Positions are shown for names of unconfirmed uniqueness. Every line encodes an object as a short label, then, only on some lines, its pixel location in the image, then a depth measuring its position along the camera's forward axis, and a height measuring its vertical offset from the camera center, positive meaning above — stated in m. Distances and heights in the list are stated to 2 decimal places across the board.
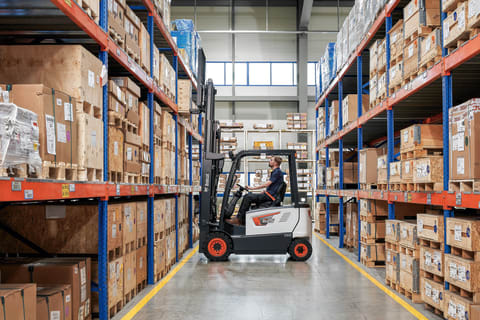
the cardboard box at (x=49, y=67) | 4.04 +0.97
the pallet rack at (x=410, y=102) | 4.90 +1.11
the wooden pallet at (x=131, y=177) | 5.61 -0.05
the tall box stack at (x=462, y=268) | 4.41 -0.99
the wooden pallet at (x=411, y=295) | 5.94 -1.69
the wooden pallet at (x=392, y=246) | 6.64 -1.14
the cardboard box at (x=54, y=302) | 3.67 -1.09
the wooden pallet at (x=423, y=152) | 5.91 +0.25
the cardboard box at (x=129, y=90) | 5.67 +1.09
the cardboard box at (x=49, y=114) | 3.32 +0.46
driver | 9.23 -0.45
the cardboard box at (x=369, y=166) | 8.46 +0.10
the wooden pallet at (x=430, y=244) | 5.34 -0.89
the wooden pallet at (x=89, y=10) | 4.08 +1.57
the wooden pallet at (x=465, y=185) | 4.43 -0.15
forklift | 9.08 -1.10
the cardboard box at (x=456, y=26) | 4.62 +1.56
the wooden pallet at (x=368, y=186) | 8.50 -0.29
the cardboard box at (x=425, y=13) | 5.88 +2.08
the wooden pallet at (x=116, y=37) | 5.08 +1.60
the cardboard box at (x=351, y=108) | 10.02 +1.42
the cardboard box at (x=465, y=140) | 4.43 +0.31
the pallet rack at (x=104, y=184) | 3.03 -0.08
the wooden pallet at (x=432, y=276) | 5.27 -1.28
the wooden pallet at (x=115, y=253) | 5.17 -0.95
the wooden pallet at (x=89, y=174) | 4.05 +0.00
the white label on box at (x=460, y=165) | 4.63 +0.06
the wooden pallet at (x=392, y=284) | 6.59 -1.71
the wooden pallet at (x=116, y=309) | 5.13 -1.60
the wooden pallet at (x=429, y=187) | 5.45 -0.20
